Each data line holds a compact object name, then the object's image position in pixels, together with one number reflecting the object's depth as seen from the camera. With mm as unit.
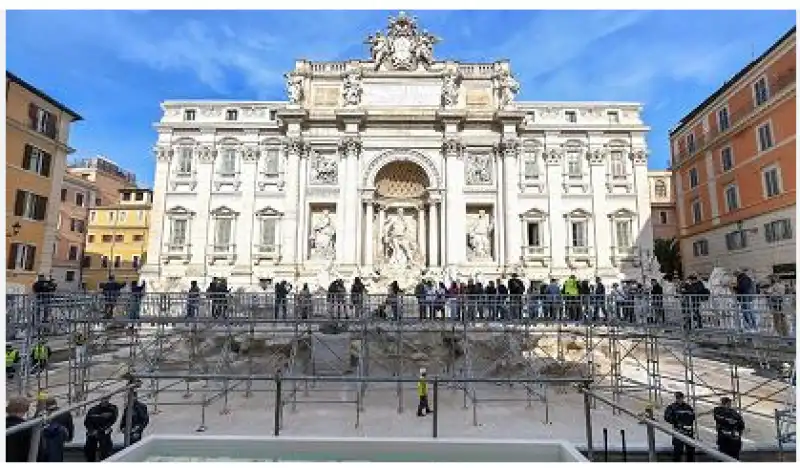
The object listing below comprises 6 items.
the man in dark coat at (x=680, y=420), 8625
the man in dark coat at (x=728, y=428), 8078
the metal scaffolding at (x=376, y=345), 12992
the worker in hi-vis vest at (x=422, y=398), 12828
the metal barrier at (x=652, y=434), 3964
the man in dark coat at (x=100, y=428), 8297
